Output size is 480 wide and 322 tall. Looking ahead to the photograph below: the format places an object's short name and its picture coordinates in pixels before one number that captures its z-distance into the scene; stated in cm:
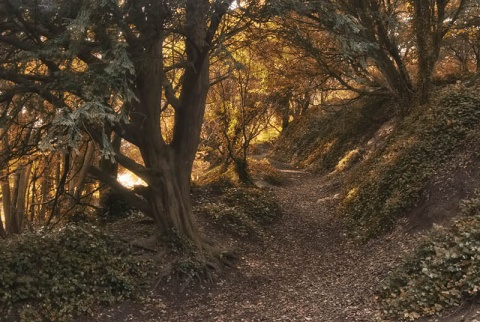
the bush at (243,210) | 1231
